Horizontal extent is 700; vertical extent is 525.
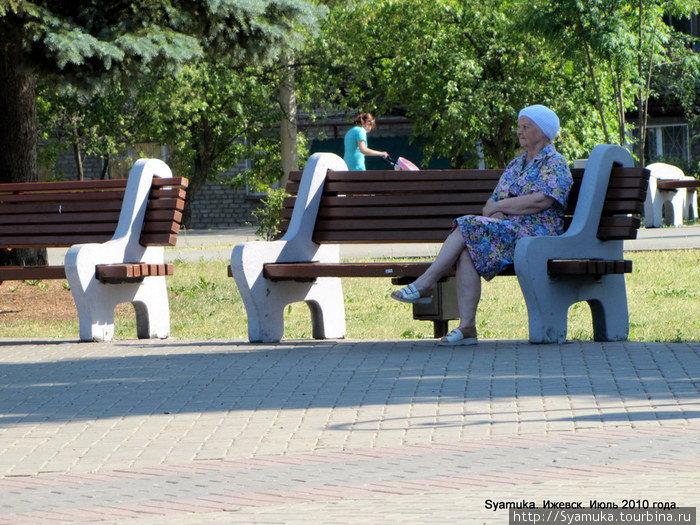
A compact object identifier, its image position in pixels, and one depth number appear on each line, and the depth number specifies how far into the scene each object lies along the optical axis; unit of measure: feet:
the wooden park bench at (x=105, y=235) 62.44
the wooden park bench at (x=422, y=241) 55.31
